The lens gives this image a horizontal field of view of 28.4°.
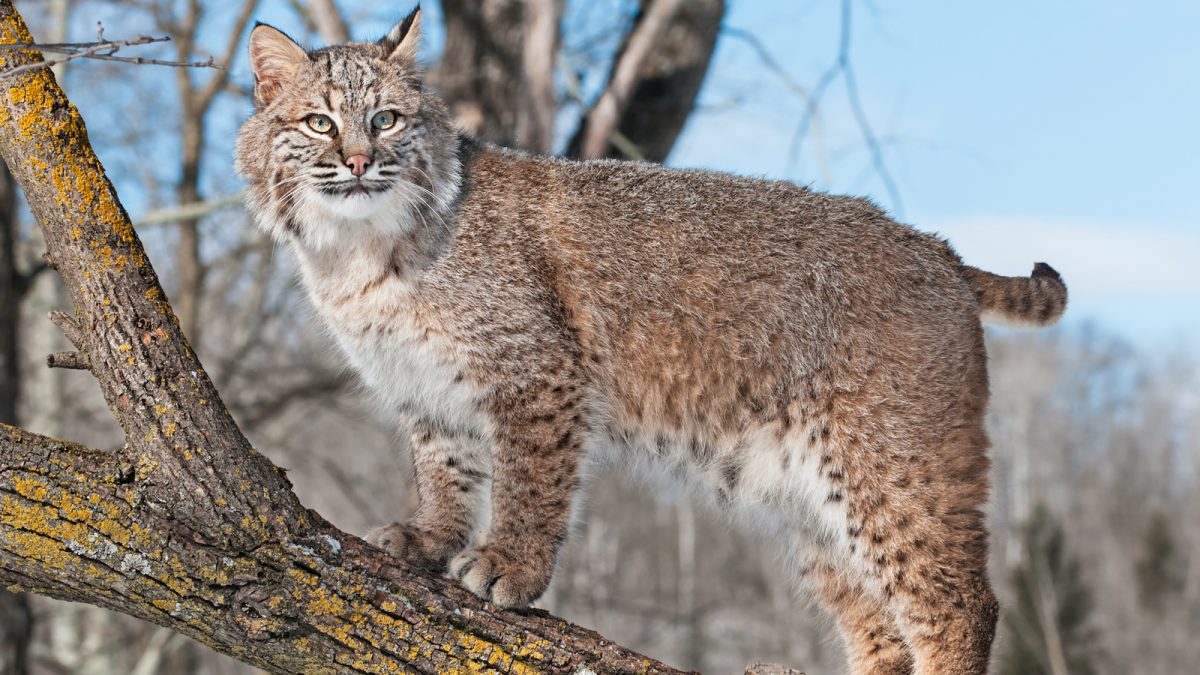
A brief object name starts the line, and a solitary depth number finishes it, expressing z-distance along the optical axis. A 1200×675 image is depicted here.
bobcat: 8.91
